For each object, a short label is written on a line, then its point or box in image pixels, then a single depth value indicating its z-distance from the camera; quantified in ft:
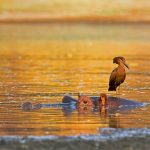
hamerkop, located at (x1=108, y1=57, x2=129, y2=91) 76.59
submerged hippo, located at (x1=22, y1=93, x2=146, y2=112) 72.02
